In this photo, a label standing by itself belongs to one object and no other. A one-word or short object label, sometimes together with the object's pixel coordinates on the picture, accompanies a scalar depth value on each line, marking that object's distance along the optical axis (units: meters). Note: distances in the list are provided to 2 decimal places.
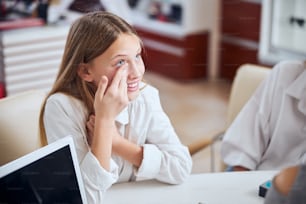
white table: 1.69
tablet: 1.39
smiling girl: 1.63
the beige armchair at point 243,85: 2.26
